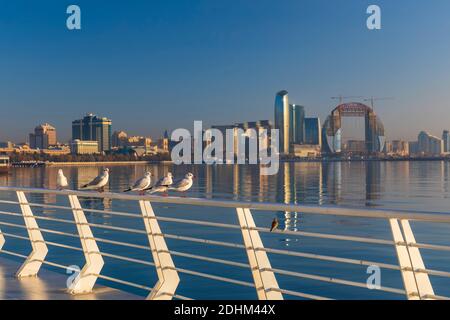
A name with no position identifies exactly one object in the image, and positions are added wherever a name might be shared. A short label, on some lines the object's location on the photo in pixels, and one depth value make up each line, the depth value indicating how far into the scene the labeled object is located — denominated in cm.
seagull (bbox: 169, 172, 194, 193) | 719
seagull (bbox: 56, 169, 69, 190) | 873
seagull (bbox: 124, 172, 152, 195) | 689
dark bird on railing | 390
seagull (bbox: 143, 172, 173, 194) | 649
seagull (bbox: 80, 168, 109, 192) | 724
